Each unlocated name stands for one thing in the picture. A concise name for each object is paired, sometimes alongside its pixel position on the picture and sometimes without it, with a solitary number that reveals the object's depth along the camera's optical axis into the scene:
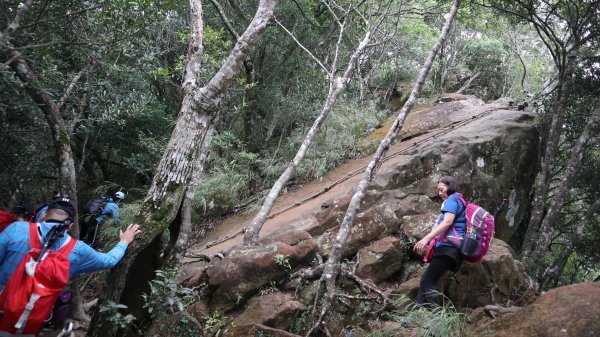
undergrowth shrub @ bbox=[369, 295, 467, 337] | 4.36
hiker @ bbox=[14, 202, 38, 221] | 5.04
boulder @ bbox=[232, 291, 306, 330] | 5.41
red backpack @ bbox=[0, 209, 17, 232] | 3.72
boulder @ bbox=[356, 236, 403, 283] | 6.43
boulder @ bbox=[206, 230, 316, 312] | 5.93
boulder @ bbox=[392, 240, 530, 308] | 5.95
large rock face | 6.00
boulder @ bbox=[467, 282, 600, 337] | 3.40
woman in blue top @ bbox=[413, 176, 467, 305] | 5.18
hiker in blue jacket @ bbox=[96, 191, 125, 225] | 9.01
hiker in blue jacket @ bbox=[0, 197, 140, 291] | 3.43
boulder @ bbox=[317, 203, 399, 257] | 6.89
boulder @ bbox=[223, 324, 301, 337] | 4.98
